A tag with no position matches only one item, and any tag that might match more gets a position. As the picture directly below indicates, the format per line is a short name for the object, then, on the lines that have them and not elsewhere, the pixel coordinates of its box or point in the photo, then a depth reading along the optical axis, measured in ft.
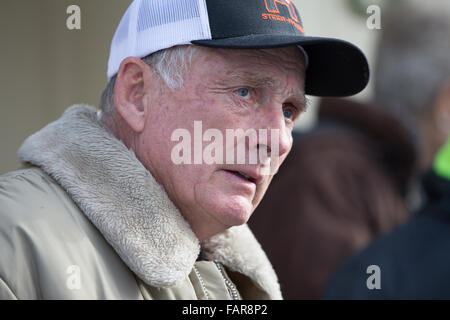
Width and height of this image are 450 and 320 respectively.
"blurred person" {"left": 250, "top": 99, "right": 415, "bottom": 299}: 21.72
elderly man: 11.16
